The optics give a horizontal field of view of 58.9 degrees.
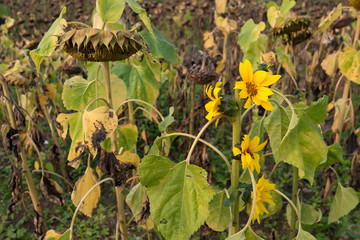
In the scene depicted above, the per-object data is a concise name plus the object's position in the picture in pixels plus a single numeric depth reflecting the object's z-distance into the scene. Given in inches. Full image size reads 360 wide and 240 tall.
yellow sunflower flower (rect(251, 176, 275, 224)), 33.9
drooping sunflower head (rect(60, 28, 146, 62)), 27.5
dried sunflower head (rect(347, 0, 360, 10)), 47.8
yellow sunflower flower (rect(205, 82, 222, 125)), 28.9
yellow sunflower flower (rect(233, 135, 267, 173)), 29.2
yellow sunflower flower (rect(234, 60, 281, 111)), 27.5
